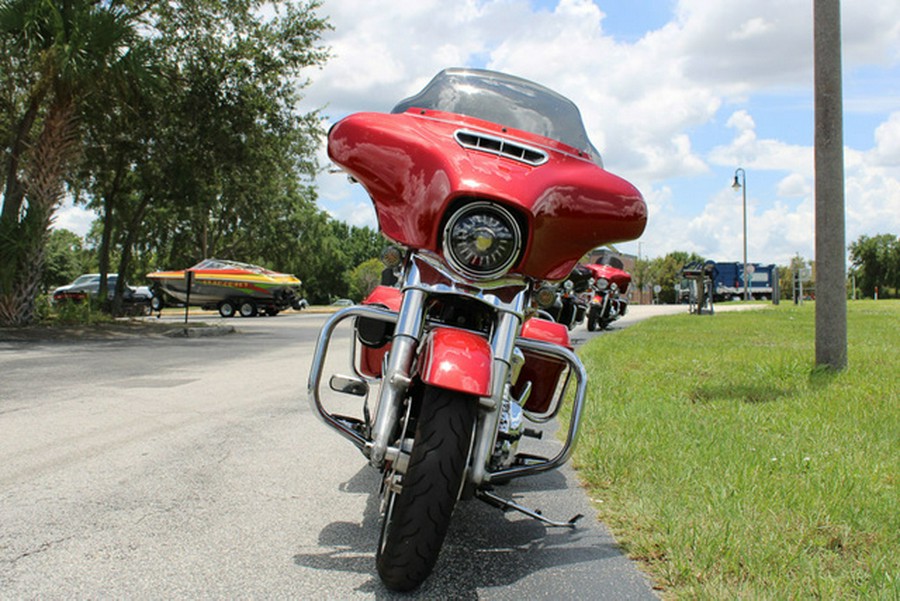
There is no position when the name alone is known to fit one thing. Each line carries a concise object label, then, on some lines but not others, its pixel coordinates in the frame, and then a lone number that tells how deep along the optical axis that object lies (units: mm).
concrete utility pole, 7941
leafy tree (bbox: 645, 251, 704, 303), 98562
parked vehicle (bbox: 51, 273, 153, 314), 32625
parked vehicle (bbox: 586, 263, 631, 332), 15180
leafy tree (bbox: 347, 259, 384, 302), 74500
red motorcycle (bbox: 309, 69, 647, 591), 2859
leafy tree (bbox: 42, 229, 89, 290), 74319
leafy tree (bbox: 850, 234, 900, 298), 86250
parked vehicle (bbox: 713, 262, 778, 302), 69250
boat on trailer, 31031
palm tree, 14938
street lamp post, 42188
